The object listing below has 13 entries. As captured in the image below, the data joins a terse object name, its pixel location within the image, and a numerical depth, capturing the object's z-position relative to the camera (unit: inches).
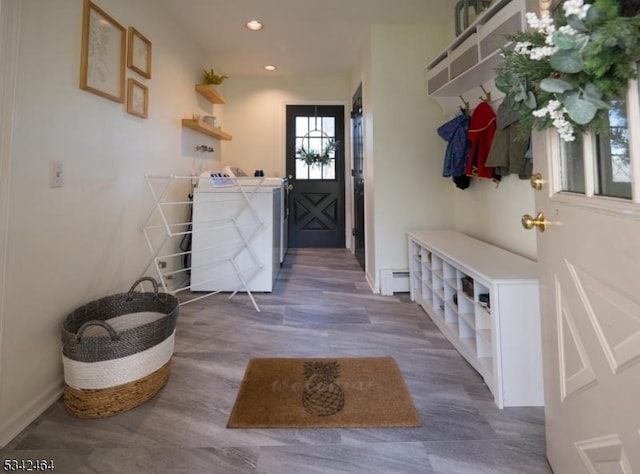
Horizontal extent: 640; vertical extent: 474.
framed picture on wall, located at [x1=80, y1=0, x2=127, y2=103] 67.8
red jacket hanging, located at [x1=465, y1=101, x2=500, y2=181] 85.7
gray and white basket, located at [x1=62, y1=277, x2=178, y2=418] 52.4
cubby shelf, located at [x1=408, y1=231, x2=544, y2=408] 56.3
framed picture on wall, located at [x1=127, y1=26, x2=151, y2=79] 85.4
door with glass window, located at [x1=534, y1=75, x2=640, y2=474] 27.2
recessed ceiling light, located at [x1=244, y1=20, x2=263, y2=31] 117.1
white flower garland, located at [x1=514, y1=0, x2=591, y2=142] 29.3
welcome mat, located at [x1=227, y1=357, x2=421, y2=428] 52.6
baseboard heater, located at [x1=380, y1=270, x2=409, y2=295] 114.7
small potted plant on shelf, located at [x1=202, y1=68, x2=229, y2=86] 138.6
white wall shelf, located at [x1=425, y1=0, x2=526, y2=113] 68.5
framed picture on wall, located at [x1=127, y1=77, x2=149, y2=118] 85.4
